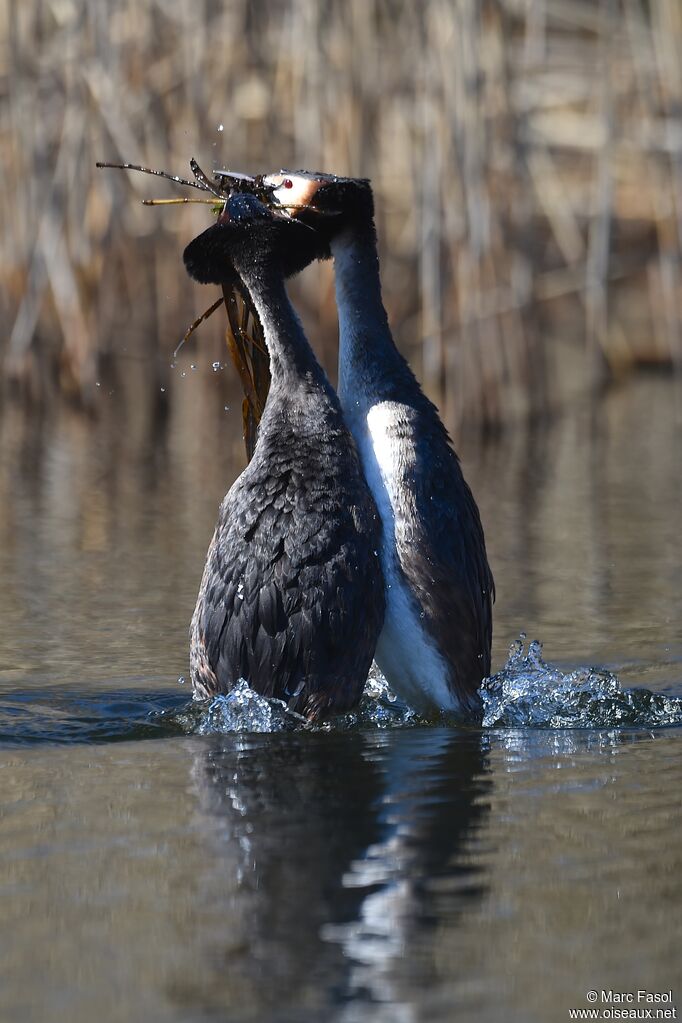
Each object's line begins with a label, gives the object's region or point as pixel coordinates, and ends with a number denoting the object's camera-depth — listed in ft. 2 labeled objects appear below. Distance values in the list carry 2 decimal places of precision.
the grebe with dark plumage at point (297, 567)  35.04
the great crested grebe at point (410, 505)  36.73
